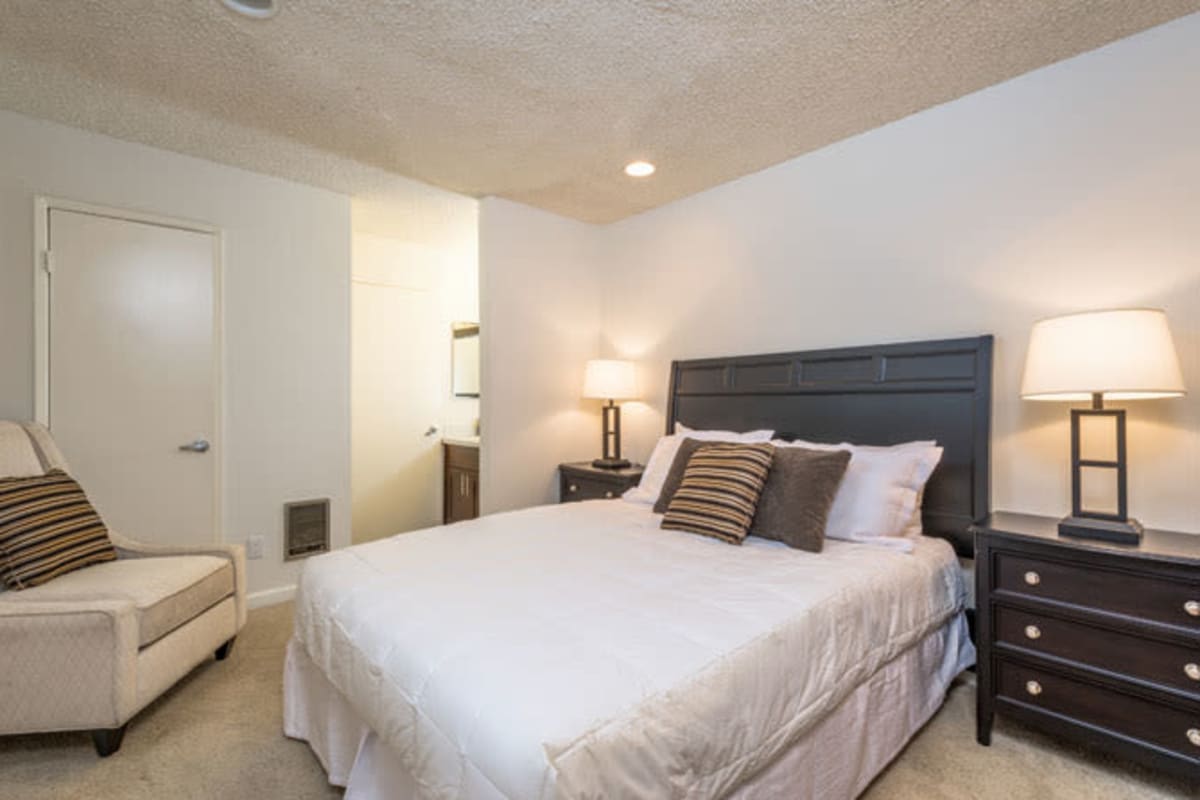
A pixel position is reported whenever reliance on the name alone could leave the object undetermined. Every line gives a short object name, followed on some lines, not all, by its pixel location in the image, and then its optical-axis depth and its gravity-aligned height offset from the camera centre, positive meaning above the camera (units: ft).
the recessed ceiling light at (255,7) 5.97 +4.15
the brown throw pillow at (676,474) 8.46 -1.21
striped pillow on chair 6.64 -1.76
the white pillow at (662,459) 9.34 -1.11
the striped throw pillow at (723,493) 7.12 -1.29
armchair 5.93 -2.82
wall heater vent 10.96 -2.70
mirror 16.28 +1.03
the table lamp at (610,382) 11.69 +0.27
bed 3.41 -1.91
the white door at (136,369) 8.80 +0.39
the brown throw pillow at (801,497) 6.79 -1.27
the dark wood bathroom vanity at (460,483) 14.28 -2.37
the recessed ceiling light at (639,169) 10.04 +4.14
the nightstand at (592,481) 10.93 -1.77
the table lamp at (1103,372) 5.67 +0.27
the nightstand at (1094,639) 5.24 -2.46
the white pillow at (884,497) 7.04 -1.30
